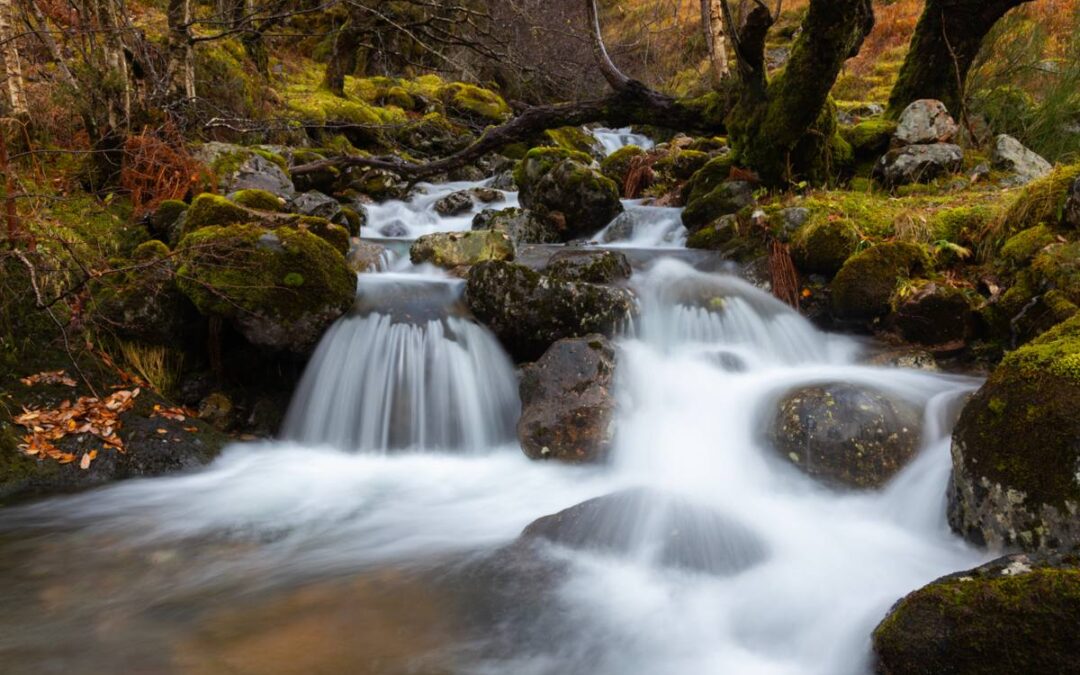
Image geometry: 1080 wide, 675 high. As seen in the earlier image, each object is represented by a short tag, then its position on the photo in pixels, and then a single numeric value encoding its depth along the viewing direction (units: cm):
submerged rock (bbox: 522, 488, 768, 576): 325
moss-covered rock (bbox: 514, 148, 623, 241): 927
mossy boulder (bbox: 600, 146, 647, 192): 1226
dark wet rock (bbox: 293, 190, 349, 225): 802
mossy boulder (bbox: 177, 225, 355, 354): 505
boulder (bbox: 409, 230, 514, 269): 740
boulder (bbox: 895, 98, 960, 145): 824
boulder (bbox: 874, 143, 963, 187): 782
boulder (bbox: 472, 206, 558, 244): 902
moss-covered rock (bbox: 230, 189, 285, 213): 683
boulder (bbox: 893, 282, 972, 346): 521
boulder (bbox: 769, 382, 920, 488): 382
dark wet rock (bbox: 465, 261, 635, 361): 566
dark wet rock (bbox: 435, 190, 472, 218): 1124
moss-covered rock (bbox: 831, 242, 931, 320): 561
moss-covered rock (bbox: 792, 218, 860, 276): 611
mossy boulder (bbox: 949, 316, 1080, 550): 252
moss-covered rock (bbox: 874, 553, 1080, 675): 177
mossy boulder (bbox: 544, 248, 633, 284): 663
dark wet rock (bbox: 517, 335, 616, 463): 474
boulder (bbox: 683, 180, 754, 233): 820
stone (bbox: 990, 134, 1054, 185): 769
